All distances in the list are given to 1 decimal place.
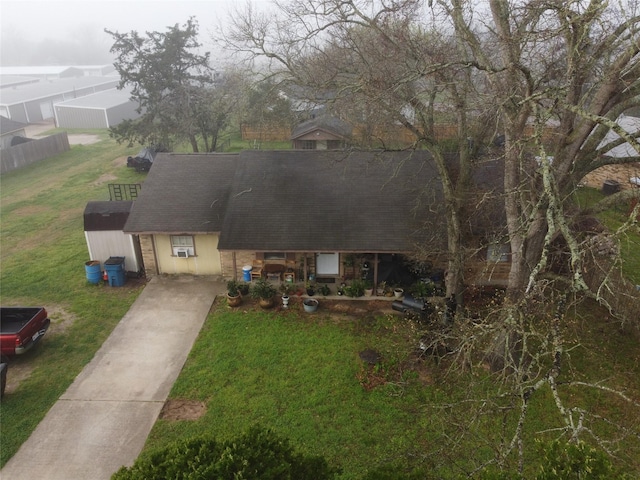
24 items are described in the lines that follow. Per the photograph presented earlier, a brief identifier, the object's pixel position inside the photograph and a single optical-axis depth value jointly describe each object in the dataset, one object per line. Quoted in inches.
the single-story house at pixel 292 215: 584.1
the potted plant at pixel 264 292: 575.5
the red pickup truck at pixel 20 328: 473.7
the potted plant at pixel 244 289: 597.6
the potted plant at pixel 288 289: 602.9
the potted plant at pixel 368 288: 599.8
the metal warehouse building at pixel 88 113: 1784.0
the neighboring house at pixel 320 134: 1176.8
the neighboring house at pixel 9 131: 1359.5
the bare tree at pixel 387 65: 474.9
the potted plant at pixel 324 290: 598.0
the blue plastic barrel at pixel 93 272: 643.5
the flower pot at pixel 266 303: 579.8
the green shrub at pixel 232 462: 213.3
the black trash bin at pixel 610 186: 917.2
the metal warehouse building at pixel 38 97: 1828.4
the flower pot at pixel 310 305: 567.5
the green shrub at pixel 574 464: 174.7
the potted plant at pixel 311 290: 600.1
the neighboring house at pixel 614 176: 927.7
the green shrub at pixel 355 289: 592.7
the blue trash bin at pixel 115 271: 634.2
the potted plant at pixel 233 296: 581.8
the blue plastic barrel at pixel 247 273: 619.2
